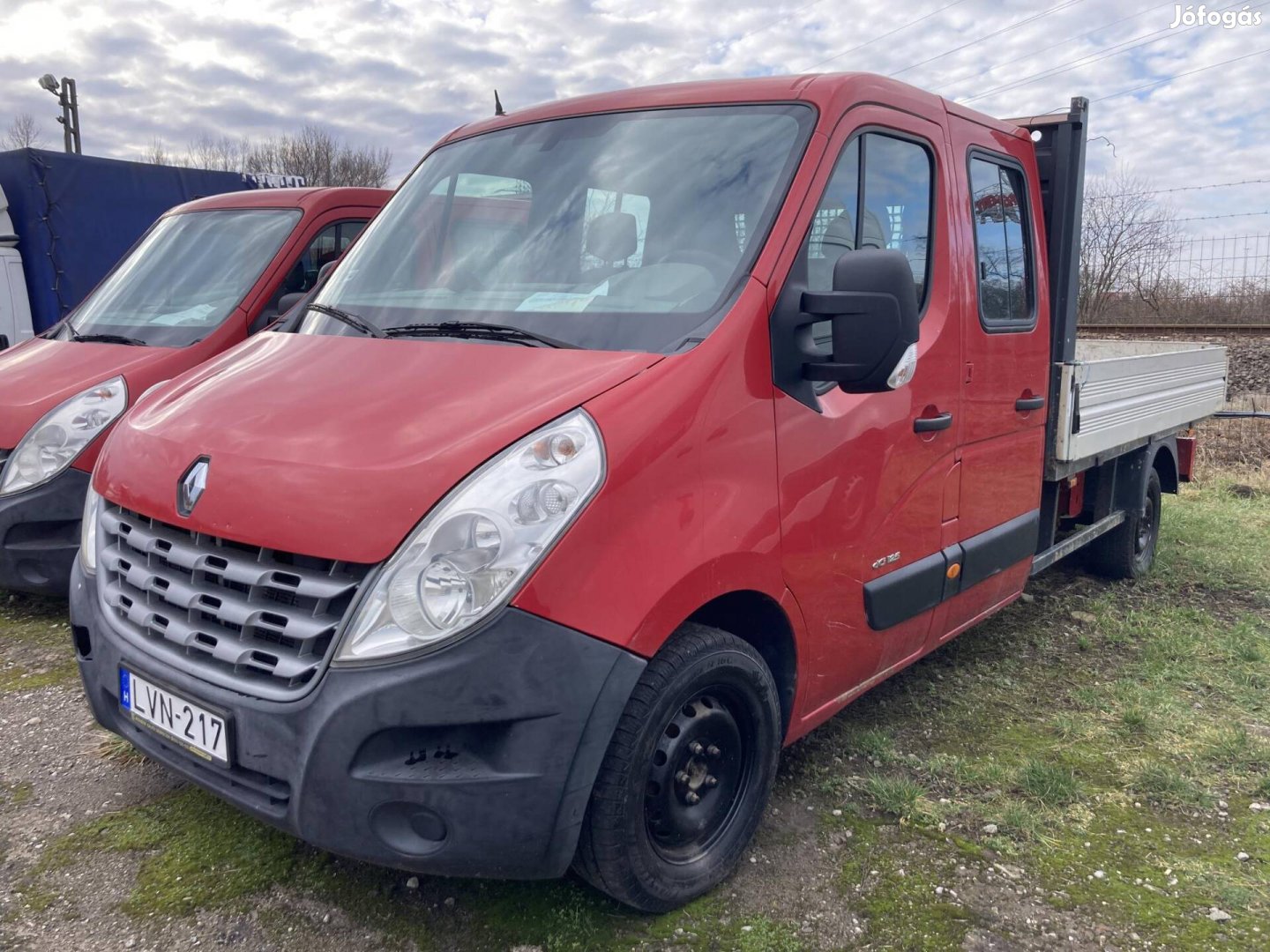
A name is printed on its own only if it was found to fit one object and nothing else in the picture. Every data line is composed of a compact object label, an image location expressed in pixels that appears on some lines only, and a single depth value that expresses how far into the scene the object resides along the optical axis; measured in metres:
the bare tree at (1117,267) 21.19
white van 9.09
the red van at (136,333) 4.32
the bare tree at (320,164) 37.50
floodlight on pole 27.67
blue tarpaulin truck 9.32
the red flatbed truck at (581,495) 2.08
